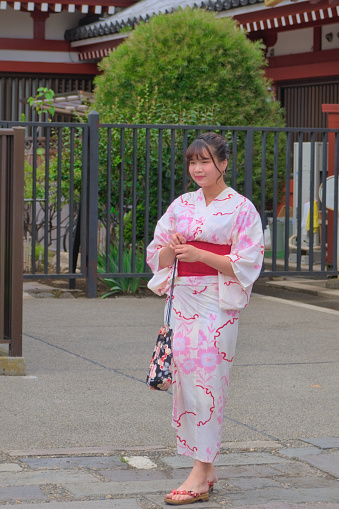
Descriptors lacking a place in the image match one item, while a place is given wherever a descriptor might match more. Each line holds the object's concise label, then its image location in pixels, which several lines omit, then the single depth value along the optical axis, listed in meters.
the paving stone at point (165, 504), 5.36
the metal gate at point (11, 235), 8.27
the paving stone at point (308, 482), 5.70
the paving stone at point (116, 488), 5.48
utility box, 17.50
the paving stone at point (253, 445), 6.43
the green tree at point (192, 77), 15.05
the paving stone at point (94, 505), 5.22
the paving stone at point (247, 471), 5.87
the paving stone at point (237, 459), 6.09
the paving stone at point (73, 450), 6.14
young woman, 5.55
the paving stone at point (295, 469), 5.93
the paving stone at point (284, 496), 5.42
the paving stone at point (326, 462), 5.97
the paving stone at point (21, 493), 5.33
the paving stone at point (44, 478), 5.60
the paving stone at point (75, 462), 5.93
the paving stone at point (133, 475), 5.75
